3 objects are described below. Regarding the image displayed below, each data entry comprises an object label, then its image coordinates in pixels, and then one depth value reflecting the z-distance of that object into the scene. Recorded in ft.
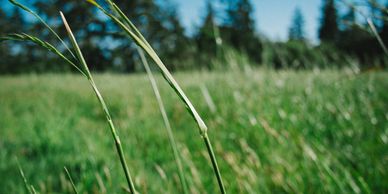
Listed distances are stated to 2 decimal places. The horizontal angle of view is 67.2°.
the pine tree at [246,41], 84.06
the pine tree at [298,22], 199.11
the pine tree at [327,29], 154.38
